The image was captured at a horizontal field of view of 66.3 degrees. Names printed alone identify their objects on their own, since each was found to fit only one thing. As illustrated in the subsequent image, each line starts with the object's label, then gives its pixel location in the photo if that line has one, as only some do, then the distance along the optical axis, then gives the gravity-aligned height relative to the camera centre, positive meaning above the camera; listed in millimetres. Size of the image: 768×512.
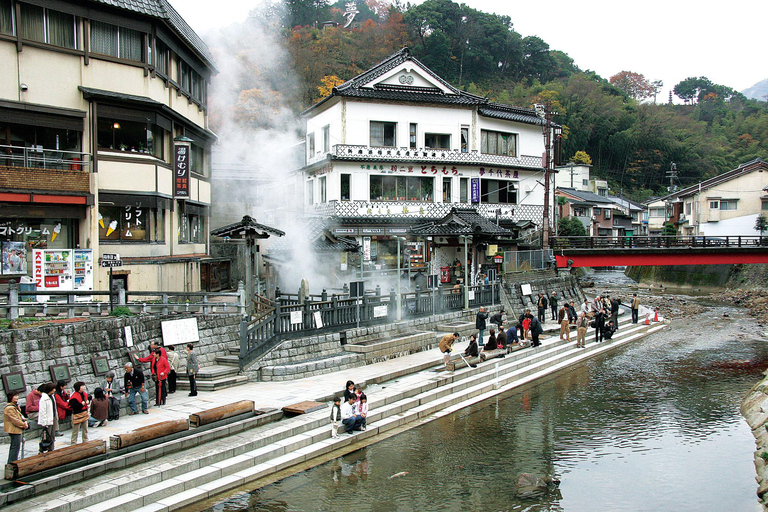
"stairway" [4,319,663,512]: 11125 -4491
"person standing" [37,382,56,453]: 12188 -3323
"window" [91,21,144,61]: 24134 +9247
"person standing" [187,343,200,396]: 17609 -3300
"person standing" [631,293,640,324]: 36844 -3526
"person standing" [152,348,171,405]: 16531 -3198
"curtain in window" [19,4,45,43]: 22203 +9106
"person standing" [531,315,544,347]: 26938 -3488
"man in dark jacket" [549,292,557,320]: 34094 -2881
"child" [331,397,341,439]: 15484 -4314
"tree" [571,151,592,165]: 91562 +15187
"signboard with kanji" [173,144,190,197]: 27438 +4028
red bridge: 40906 +189
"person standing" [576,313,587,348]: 28797 -3747
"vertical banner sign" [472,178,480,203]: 42156 +4662
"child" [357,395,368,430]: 15836 -4071
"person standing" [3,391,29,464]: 11484 -3211
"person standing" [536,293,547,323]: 32781 -2816
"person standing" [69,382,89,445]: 12984 -3390
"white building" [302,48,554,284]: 39031 +6669
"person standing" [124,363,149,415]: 15609 -3424
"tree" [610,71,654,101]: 132125 +38173
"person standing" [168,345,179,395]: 17641 -3320
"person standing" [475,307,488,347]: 26109 -2920
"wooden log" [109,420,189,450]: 12625 -3868
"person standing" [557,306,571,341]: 29359 -3486
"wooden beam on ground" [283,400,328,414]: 16062 -4125
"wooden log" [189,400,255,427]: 14367 -3857
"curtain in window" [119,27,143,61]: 24875 +9278
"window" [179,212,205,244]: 29603 +1669
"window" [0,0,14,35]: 21656 +9093
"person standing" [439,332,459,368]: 21625 -3331
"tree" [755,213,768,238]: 58719 +2892
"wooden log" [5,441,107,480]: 10938 -3842
